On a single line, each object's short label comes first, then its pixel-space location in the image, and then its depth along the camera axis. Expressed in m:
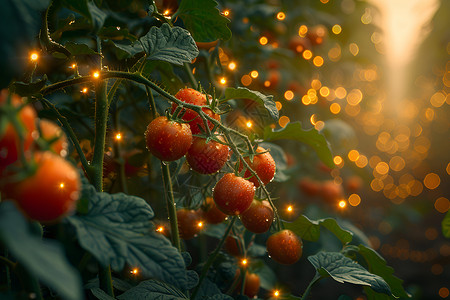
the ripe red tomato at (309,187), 2.09
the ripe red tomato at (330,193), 2.03
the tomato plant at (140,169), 0.29
